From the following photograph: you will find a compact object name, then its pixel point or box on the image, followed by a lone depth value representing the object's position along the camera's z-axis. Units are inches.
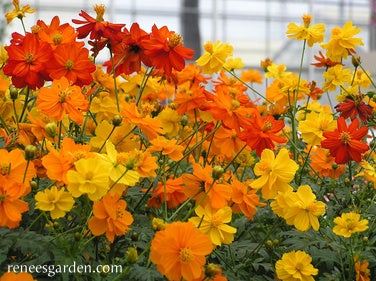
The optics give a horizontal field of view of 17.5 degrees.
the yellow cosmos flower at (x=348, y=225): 56.0
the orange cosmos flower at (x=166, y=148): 56.0
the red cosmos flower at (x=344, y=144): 59.1
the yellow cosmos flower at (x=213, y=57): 67.6
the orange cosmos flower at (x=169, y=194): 55.4
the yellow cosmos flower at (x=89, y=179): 48.8
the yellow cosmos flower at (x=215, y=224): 52.7
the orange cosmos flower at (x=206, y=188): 53.4
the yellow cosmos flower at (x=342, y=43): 70.8
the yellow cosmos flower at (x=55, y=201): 50.0
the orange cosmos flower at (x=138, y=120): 54.9
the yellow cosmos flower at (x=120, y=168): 49.7
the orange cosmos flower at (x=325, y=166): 68.6
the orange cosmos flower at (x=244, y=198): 55.7
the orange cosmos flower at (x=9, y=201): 48.9
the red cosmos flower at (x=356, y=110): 66.8
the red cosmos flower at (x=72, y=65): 56.9
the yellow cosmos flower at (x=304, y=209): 55.0
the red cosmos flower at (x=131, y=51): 60.1
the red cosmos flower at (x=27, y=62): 56.2
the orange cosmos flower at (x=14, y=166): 50.2
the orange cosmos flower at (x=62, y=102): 53.7
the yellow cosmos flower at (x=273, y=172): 54.8
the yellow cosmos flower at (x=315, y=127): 63.8
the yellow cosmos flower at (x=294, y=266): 55.0
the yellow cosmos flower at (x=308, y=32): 70.5
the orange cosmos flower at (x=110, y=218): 50.6
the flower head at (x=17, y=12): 69.4
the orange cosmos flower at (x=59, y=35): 59.3
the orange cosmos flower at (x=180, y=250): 48.5
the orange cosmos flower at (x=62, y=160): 49.9
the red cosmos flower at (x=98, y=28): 59.6
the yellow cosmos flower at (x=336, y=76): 71.9
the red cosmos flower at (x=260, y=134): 56.6
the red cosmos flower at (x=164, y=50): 58.5
